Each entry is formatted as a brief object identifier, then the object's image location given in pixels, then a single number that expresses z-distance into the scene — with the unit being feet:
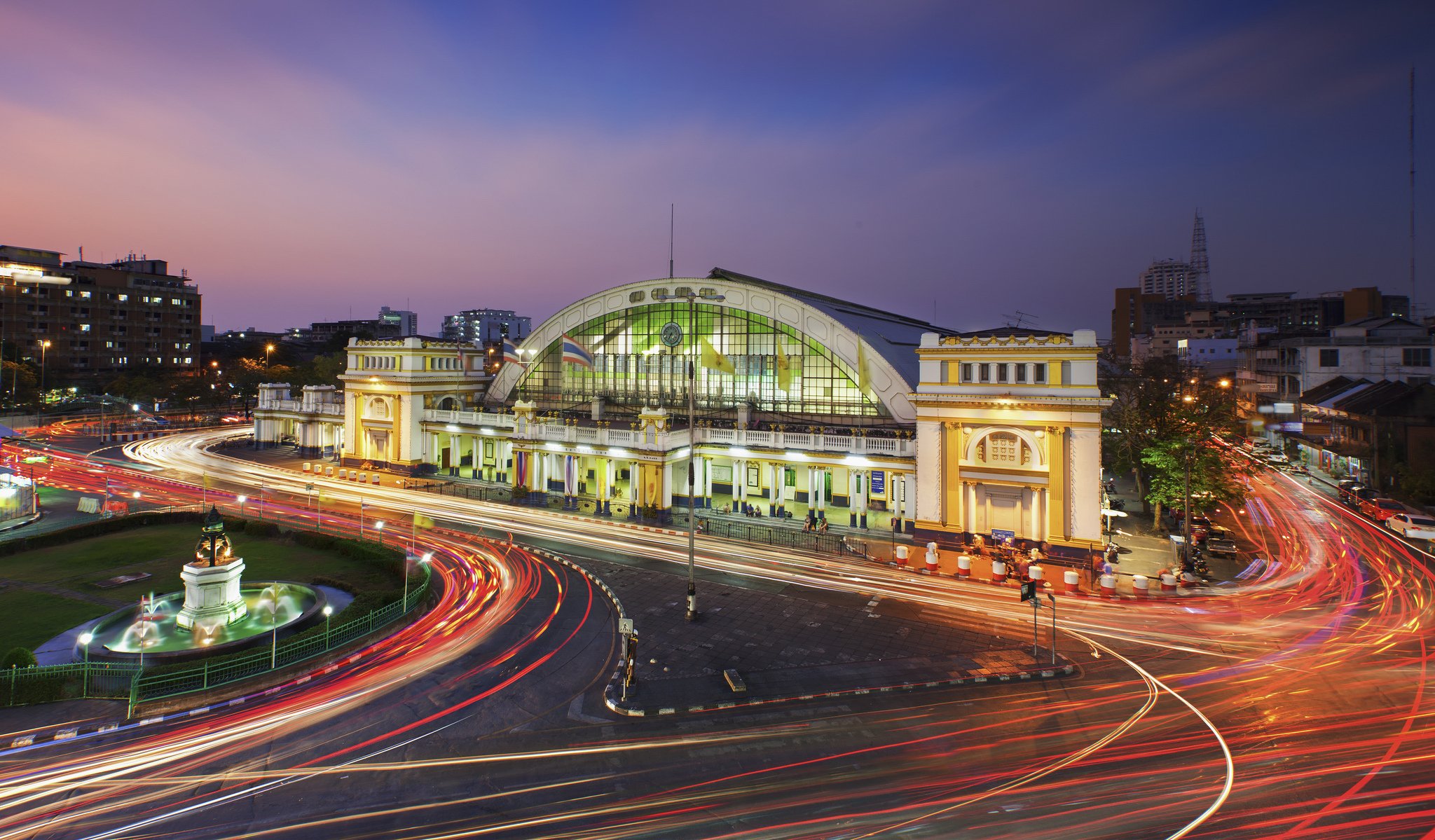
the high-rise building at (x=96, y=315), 387.75
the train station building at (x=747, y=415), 122.21
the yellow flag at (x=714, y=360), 149.18
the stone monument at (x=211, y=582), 79.97
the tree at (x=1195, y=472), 121.49
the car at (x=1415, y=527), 130.31
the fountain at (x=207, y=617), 75.00
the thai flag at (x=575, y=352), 177.37
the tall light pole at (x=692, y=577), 85.15
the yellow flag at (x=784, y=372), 170.19
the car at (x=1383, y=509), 144.36
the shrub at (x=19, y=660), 62.23
